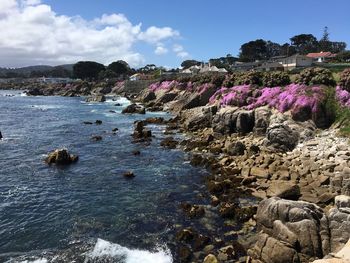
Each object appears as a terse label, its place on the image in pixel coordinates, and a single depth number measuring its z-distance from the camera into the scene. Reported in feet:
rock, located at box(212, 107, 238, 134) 169.27
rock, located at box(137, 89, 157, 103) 362.74
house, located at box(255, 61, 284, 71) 344.57
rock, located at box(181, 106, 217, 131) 196.62
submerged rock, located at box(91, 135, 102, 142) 184.24
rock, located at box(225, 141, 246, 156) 137.28
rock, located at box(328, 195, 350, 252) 65.98
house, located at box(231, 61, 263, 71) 421.92
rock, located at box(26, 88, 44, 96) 595.02
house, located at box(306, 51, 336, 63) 399.65
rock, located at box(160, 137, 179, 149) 160.86
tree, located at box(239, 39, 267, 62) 547.49
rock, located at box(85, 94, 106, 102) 424.05
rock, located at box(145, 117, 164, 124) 229.04
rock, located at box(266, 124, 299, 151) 132.26
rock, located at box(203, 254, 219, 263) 67.10
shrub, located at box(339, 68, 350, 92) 144.46
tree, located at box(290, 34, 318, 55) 553.23
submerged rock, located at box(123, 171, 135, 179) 120.84
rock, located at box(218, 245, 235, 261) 70.37
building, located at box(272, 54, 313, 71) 327.10
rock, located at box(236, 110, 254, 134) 164.14
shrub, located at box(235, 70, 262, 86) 206.69
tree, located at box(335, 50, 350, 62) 348.04
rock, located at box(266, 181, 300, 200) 94.17
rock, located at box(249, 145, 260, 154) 133.64
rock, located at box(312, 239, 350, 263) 48.82
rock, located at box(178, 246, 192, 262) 70.54
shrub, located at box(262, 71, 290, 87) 185.06
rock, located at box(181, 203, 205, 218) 88.99
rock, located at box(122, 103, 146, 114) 284.65
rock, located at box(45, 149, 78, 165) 138.21
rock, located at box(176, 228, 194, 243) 77.51
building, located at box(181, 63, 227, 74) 411.17
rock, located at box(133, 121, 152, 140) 182.80
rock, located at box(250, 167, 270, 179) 109.60
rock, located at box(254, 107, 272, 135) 155.53
